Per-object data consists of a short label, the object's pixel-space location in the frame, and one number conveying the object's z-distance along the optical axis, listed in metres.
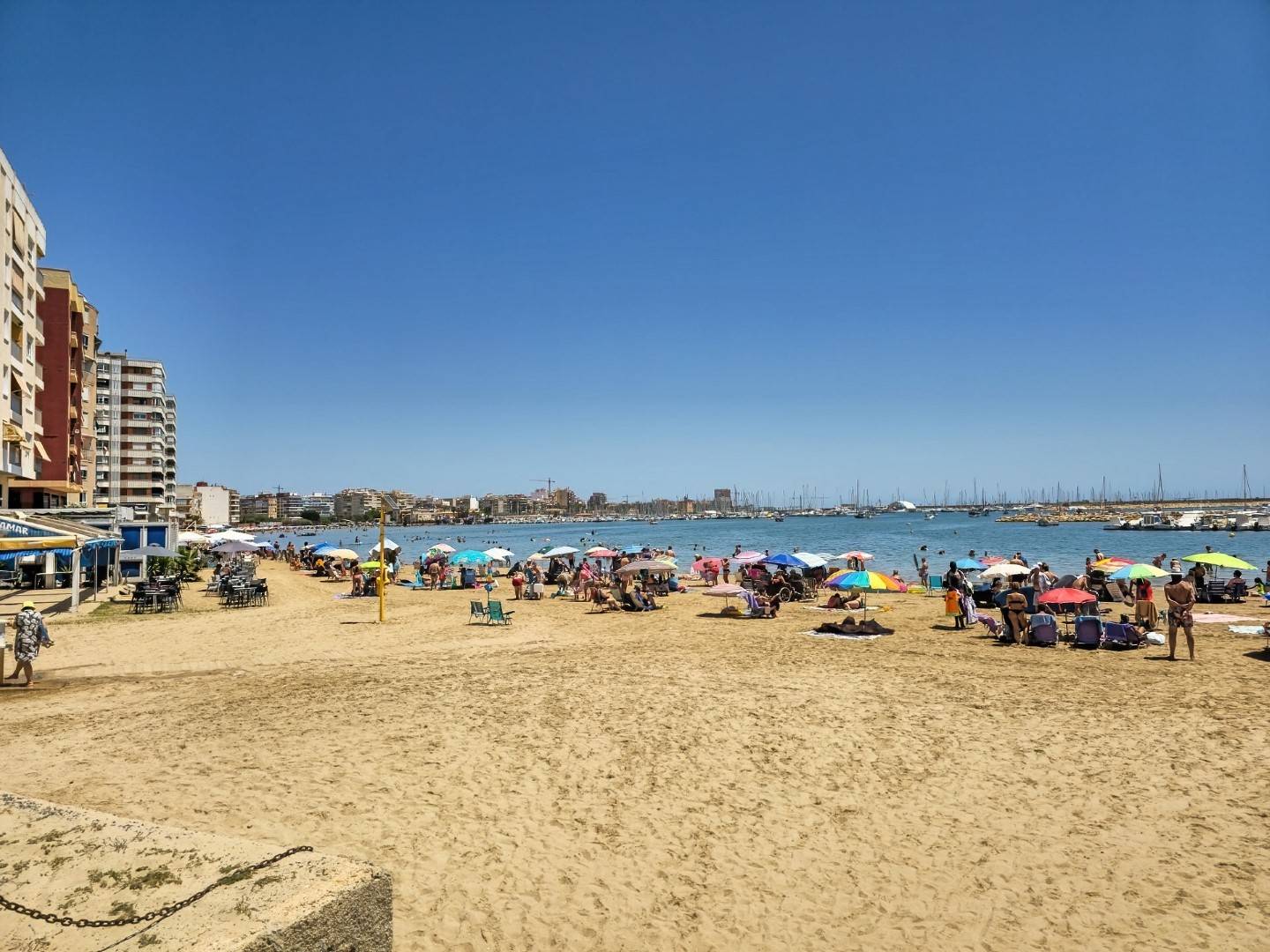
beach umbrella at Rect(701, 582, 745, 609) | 18.80
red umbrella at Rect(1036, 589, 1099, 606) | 14.96
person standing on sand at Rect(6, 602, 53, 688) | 10.67
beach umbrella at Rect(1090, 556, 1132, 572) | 21.17
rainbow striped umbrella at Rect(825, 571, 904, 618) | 16.23
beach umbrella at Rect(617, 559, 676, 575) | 22.55
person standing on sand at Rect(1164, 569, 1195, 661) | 12.43
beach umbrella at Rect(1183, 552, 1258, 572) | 17.81
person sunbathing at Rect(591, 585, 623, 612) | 21.41
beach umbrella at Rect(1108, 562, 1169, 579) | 18.55
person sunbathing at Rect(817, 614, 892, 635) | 15.83
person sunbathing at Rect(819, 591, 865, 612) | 18.90
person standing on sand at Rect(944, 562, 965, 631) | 16.81
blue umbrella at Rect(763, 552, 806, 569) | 21.43
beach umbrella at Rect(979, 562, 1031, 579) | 22.56
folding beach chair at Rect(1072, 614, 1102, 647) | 13.97
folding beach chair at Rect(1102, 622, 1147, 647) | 13.84
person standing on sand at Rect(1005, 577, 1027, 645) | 14.78
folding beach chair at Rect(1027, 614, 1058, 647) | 14.52
